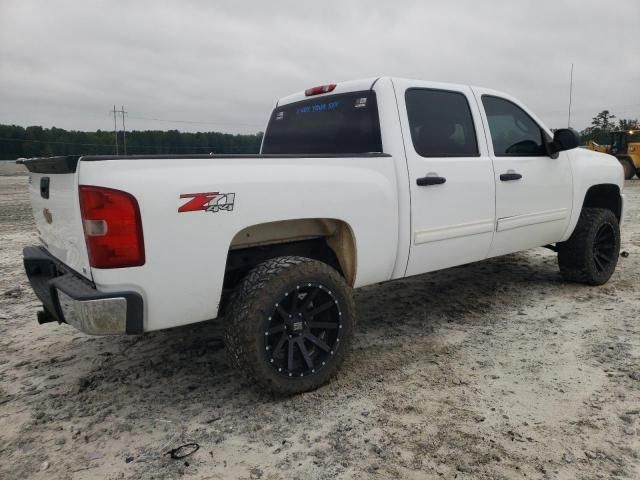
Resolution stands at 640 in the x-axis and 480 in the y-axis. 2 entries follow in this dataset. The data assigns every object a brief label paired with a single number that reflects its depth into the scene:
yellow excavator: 19.92
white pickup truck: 2.28
